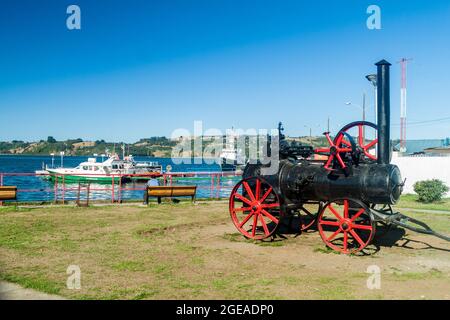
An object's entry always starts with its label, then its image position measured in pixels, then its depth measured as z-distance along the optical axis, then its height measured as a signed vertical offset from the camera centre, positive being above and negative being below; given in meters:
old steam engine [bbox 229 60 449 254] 9.03 -0.73
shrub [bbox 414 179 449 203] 19.62 -1.81
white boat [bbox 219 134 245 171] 82.82 +0.49
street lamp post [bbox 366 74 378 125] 20.52 +3.66
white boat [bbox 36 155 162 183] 55.39 -2.19
